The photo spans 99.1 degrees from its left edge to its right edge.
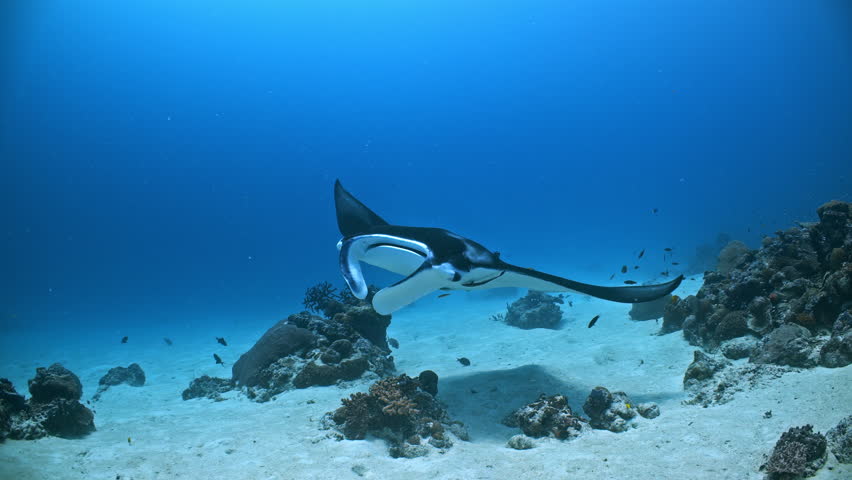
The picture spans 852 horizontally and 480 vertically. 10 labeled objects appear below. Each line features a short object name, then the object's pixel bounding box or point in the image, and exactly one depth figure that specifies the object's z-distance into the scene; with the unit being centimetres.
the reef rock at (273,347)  657
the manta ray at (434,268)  375
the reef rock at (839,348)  374
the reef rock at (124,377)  983
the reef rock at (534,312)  1188
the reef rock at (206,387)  727
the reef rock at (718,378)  404
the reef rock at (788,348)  407
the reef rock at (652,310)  971
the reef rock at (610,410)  402
